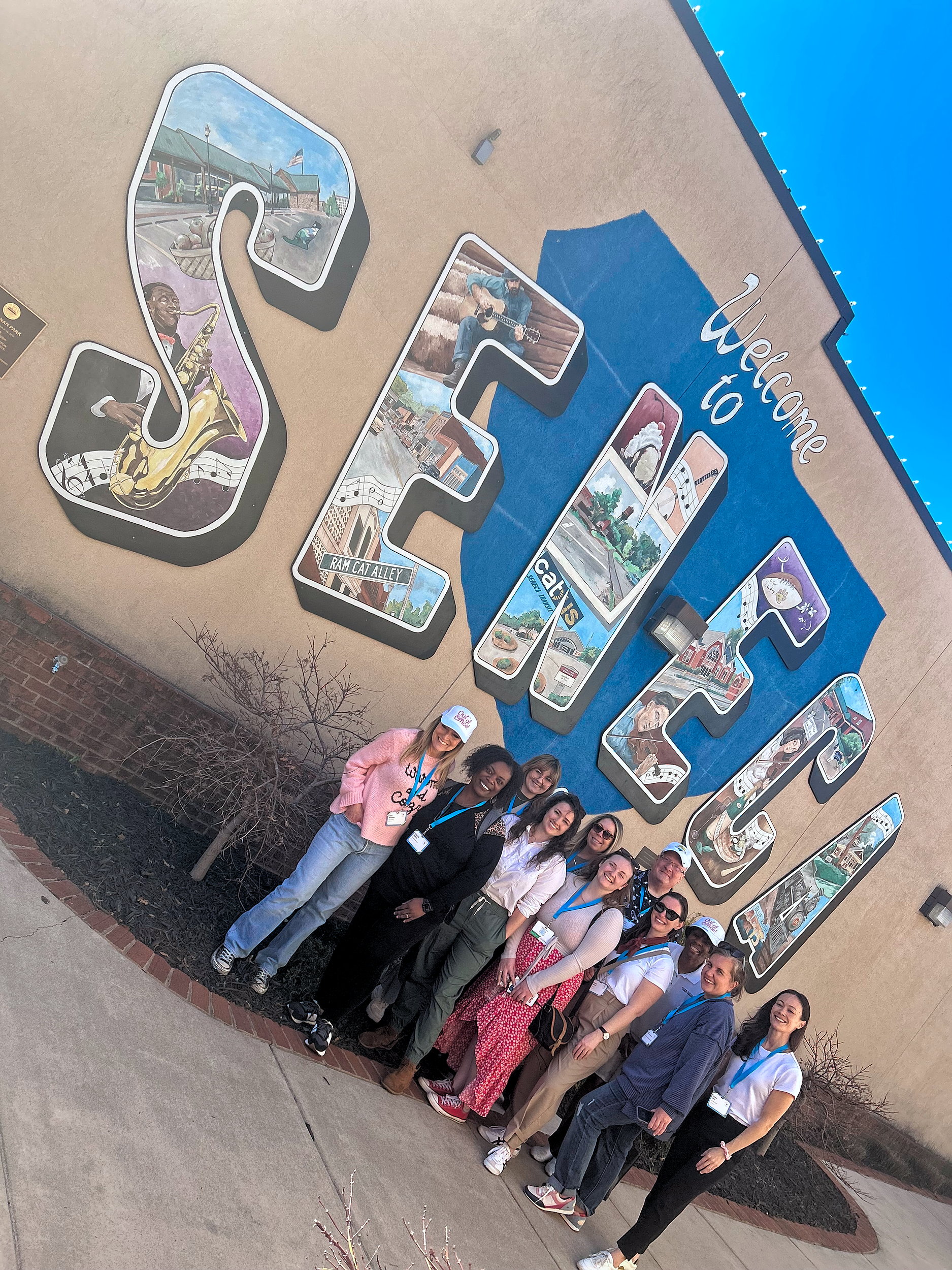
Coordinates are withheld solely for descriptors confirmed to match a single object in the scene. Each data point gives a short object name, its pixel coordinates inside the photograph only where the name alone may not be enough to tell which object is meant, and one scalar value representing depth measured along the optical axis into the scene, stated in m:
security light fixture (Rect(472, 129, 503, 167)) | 5.79
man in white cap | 4.92
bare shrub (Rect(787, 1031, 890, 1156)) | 7.52
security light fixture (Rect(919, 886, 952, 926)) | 10.09
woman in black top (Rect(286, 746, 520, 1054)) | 4.39
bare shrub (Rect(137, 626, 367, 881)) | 5.05
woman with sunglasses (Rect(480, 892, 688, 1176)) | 4.44
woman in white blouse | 4.55
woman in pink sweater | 4.32
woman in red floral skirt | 4.59
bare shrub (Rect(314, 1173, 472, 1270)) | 2.95
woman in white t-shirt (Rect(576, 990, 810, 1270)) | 4.15
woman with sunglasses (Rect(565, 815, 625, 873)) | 4.73
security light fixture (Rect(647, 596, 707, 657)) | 7.55
